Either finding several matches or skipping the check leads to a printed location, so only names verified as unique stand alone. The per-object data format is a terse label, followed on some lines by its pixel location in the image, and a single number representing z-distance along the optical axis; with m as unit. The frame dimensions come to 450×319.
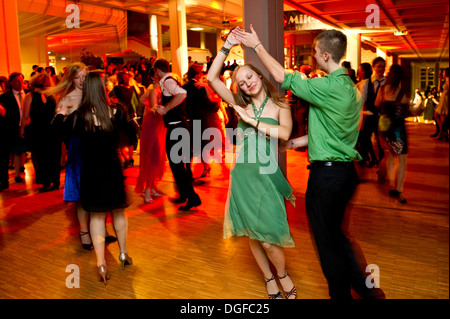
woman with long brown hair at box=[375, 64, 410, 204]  4.26
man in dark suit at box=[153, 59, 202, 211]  4.09
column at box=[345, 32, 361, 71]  13.89
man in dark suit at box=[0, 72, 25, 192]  5.45
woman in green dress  2.24
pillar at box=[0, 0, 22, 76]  8.34
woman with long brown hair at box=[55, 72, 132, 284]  2.66
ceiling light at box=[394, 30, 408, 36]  11.73
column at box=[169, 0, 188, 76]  11.59
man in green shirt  1.98
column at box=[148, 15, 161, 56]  15.20
